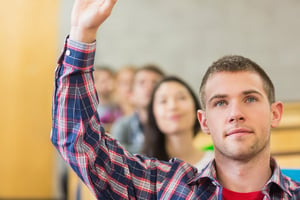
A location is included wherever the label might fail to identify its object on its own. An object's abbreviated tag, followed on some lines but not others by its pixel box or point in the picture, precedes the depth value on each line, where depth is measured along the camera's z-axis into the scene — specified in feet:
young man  4.35
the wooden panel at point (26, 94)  16.37
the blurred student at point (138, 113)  10.70
